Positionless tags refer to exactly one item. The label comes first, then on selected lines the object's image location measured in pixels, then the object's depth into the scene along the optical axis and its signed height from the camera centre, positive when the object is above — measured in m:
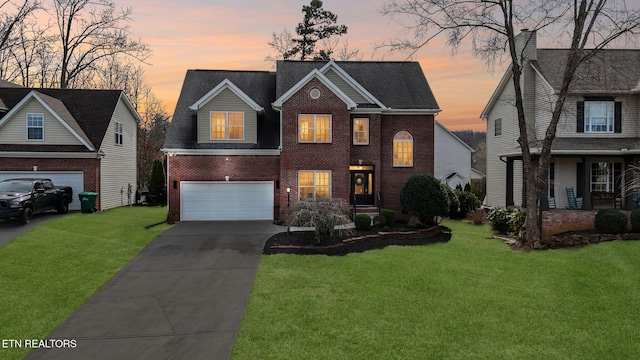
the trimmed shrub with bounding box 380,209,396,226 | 18.35 -1.88
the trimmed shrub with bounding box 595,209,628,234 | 15.50 -1.79
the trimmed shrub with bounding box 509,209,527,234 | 16.69 -1.86
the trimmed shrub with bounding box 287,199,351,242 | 14.85 -1.57
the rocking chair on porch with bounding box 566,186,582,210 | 19.42 -1.18
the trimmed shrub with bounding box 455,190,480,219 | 22.78 -1.55
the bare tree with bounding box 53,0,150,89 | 33.66 +12.43
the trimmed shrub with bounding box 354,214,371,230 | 16.88 -2.00
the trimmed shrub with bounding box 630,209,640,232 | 15.64 -1.73
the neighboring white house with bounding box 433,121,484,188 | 34.72 +2.23
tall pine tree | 38.66 +15.26
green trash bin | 20.28 -1.34
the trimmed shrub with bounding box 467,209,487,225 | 20.42 -2.13
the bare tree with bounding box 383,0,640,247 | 14.36 +5.68
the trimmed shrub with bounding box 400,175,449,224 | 17.70 -1.00
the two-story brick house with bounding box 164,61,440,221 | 18.67 +1.70
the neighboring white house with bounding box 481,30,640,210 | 18.72 +2.63
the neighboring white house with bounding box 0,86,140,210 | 20.70 +2.10
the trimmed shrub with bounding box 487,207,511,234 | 17.27 -1.94
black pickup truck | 15.77 -1.00
